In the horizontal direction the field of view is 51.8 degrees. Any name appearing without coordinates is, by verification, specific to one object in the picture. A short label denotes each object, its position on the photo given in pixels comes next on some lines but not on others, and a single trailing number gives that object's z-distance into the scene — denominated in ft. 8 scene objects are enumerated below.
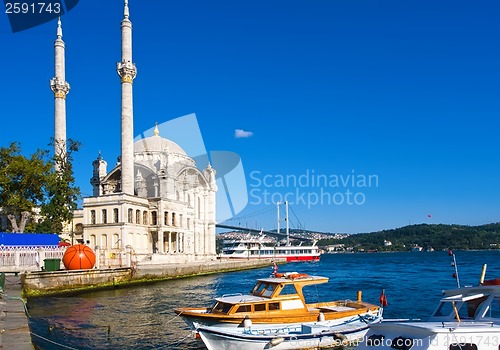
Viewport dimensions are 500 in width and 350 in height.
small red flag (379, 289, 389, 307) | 69.21
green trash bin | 119.26
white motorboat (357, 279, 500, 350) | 35.70
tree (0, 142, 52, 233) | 161.58
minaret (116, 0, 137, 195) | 190.29
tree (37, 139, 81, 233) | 175.52
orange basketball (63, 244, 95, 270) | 123.13
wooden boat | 58.95
